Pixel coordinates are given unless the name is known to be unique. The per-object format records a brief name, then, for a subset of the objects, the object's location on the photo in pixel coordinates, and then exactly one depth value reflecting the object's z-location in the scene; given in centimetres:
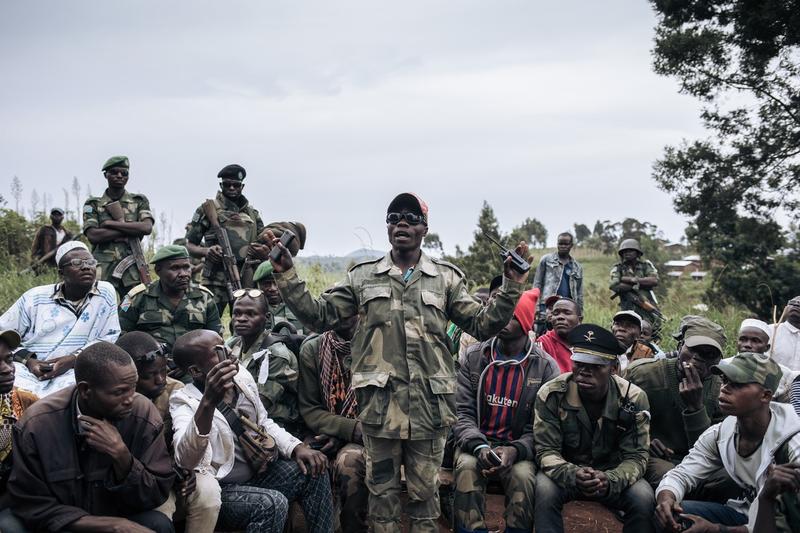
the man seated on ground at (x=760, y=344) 597
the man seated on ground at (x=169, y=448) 445
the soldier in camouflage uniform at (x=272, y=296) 716
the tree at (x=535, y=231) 2953
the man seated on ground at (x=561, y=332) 673
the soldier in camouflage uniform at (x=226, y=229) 821
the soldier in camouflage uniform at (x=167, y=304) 646
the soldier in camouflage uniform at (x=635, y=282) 1096
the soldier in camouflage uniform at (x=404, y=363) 466
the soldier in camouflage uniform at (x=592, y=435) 507
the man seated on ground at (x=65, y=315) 580
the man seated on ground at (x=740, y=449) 461
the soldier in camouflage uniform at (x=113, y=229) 808
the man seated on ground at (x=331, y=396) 556
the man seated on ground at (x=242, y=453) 456
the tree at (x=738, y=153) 1636
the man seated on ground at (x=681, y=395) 547
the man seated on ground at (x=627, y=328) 695
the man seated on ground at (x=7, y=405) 427
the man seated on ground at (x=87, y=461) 394
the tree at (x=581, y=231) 4222
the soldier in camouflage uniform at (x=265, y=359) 564
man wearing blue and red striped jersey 516
